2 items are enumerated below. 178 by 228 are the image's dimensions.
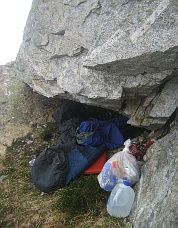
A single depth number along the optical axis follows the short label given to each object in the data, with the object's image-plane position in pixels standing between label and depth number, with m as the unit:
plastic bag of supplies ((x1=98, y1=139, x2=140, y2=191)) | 2.86
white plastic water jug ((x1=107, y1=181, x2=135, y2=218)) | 2.68
